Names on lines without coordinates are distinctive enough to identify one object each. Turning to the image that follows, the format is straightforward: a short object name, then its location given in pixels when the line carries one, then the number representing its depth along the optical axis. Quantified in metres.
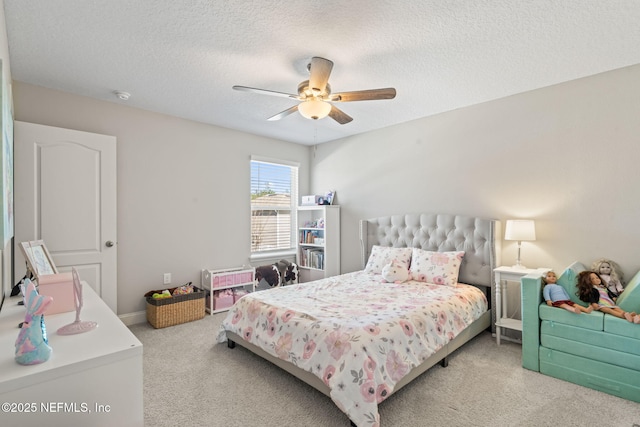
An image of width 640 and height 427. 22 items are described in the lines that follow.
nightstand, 2.91
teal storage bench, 2.12
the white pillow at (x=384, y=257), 3.67
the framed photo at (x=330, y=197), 4.91
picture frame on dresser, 1.85
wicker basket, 3.37
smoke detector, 3.09
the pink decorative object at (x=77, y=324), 1.32
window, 4.79
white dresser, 0.96
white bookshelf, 4.68
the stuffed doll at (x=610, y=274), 2.50
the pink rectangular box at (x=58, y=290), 1.57
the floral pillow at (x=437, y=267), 3.25
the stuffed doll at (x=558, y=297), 2.33
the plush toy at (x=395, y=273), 3.38
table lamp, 2.90
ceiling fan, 2.31
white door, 2.76
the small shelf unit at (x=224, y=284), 3.96
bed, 1.85
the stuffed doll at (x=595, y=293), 2.30
